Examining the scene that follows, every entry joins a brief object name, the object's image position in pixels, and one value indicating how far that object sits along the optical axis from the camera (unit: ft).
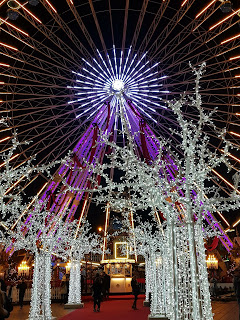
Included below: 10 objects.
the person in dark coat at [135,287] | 61.06
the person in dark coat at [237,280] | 33.37
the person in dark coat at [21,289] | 66.59
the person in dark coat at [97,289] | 58.81
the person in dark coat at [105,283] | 85.15
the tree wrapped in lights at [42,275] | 44.24
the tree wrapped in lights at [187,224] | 22.36
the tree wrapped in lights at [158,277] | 45.98
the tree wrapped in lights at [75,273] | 64.88
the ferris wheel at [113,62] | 60.70
